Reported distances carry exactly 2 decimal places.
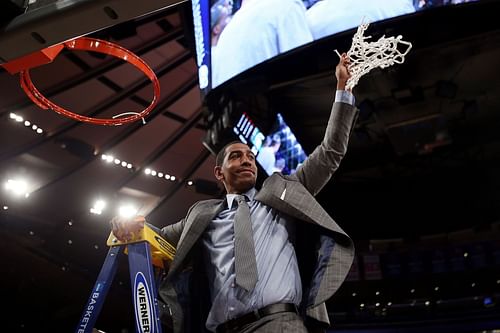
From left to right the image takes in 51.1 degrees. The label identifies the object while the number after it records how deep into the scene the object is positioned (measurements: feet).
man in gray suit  6.00
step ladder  6.20
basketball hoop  4.90
